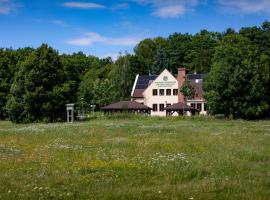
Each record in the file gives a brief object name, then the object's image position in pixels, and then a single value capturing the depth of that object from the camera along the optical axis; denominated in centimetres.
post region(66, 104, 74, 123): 6629
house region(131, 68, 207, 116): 10606
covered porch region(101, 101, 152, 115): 9588
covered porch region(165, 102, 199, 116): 9469
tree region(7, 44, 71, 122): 7412
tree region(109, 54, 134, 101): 11569
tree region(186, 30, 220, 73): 14436
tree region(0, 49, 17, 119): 9244
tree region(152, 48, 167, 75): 15012
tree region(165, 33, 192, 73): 15609
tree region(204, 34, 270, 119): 7650
